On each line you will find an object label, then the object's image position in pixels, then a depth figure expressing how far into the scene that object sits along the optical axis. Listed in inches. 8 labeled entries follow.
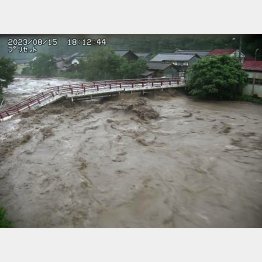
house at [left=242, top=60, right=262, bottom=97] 921.5
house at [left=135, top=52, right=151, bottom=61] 1690.5
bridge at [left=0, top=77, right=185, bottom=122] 826.8
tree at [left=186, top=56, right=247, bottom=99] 893.8
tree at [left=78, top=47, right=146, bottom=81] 1166.3
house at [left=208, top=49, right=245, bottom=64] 1325.0
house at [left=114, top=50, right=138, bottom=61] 1396.4
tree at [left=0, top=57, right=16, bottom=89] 1020.5
